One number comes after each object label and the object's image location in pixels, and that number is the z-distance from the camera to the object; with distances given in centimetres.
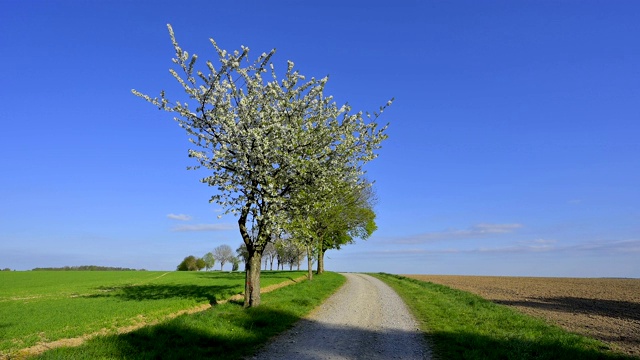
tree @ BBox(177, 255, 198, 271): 14812
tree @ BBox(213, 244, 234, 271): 17588
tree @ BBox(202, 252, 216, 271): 15895
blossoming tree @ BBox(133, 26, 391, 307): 2234
